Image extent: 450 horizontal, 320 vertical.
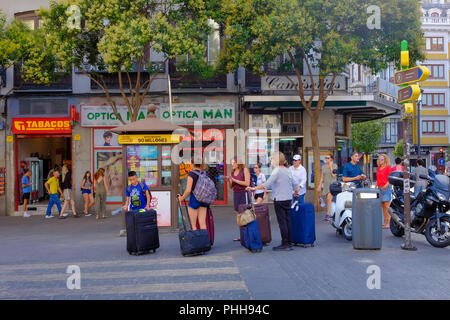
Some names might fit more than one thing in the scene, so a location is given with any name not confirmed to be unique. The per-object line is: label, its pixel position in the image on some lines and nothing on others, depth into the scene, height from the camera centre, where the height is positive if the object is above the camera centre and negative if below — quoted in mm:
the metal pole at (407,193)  9297 -733
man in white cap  12446 -471
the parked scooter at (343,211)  10604 -1199
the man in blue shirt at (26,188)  17953 -1040
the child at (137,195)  10352 -766
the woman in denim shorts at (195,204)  9320 -889
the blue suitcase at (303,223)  9648 -1294
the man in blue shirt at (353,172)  12282 -432
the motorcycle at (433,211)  9336 -1101
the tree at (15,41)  16528 +3839
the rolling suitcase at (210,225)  9844 -1327
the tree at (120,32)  15117 +3899
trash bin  9289 -1197
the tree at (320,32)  15633 +3883
